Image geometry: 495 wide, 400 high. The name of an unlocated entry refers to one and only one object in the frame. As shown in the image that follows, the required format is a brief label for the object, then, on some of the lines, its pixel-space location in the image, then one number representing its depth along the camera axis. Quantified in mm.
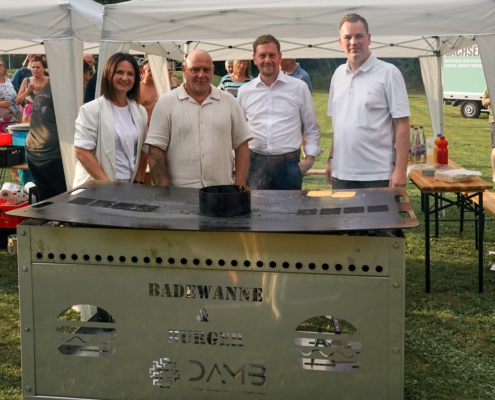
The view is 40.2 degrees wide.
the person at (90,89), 5578
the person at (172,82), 11234
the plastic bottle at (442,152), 5793
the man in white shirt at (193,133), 3918
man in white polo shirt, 4105
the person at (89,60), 6607
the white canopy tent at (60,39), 5656
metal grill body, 2605
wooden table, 4801
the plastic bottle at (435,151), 5915
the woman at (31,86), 9367
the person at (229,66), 9383
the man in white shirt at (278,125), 4859
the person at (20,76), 12242
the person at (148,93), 7027
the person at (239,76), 7441
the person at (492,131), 8950
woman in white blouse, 3820
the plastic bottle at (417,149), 6129
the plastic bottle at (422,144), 6168
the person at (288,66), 7113
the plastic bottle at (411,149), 6205
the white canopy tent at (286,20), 5238
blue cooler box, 6430
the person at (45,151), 5629
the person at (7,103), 10172
